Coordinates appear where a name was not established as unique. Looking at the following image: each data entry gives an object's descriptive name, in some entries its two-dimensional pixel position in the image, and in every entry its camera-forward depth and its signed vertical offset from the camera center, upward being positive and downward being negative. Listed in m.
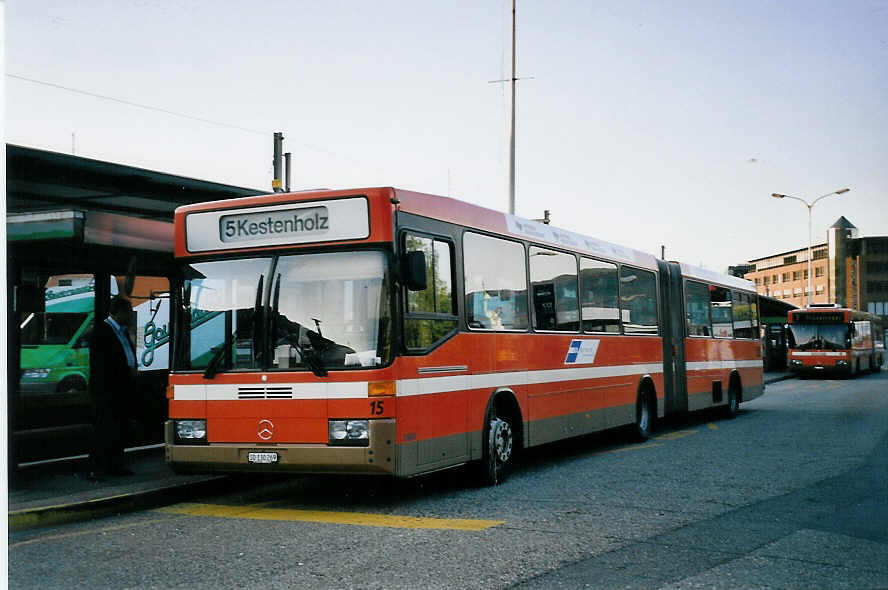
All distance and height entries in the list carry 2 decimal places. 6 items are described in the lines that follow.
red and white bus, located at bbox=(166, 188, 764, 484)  8.88 +0.10
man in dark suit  10.41 -0.35
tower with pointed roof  106.25 +8.86
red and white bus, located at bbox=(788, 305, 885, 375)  40.78 -0.18
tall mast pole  27.70 +4.87
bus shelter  10.41 +0.76
